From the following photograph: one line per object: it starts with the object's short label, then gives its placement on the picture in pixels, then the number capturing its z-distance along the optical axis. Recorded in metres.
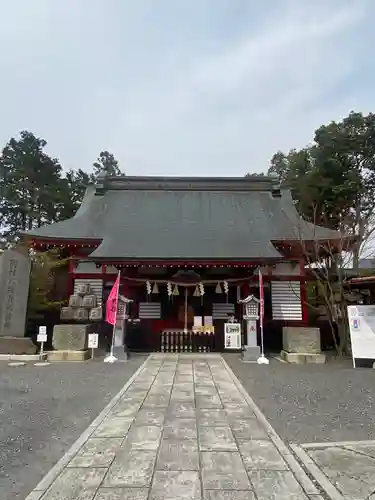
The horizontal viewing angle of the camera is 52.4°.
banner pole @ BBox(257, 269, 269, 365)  10.19
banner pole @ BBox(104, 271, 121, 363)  10.17
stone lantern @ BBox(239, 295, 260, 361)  10.90
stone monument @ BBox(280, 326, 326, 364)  10.37
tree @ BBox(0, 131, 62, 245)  29.53
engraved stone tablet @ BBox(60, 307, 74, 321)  12.27
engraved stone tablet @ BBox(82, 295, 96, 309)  12.23
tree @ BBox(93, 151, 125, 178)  40.12
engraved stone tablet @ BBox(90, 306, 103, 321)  12.31
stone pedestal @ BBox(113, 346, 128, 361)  10.49
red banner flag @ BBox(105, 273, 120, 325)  10.66
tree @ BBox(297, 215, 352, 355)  11.46
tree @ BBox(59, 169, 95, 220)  29.36
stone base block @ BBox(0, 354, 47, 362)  10.14
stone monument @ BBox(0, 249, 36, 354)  10.36
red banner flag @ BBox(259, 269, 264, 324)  10.73
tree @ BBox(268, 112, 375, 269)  23.23
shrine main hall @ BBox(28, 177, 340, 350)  12.18
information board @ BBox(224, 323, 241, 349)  11.48
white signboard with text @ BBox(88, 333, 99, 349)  10.30
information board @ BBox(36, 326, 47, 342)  10.26
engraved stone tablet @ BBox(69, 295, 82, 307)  12.24
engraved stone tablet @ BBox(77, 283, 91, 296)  12.39
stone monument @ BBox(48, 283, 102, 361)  10.30
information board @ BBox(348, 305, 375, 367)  9.60
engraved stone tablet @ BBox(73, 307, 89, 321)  12.24
